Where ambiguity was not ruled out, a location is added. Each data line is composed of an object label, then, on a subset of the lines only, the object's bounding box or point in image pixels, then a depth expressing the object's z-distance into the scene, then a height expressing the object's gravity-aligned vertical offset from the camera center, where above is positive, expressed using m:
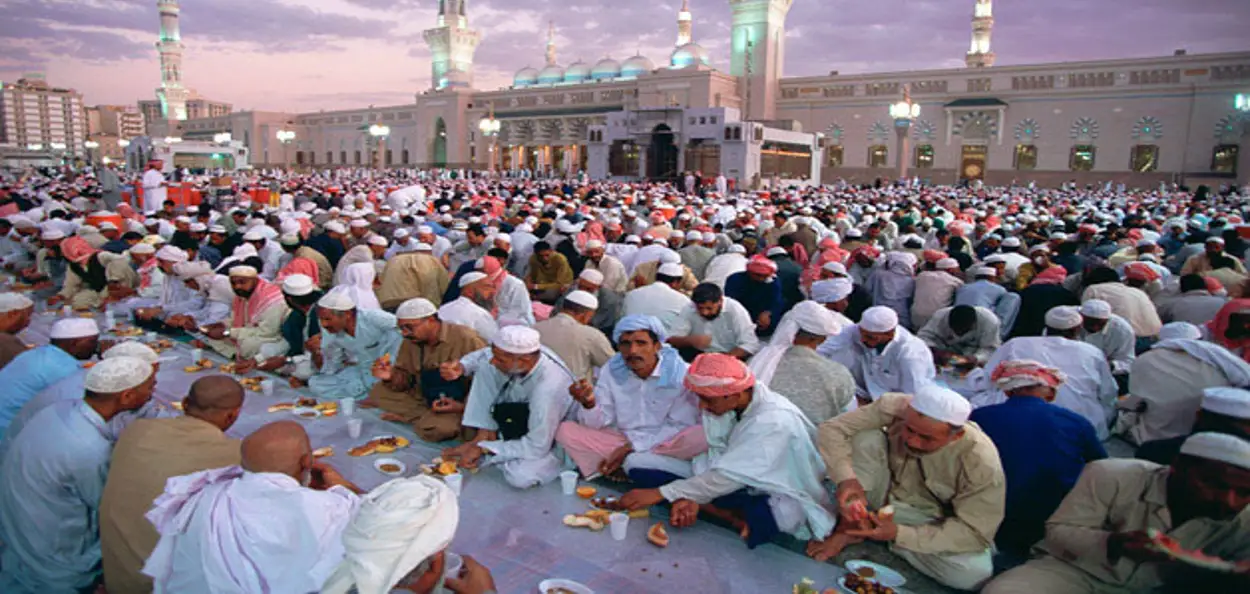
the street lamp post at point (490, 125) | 31.34 +3.03
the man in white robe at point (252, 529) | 1.98 -0.93
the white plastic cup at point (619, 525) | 2.94 -1.32
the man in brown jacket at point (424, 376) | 3.95 -1.04
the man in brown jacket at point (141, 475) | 2.30 -0.90
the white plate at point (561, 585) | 2.51 -1.35
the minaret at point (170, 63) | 57.44 +10.13
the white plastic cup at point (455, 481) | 3.25 -1.28
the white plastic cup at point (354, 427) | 3.98 -1.28
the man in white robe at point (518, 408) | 3.45 -1.05
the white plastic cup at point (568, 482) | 3.38 -1.32
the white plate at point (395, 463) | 3.58 -1.35
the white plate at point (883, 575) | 2.69 -1.39
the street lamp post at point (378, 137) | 34.34 +3.00
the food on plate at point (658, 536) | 2.91 -1.35
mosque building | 27.25 +3.60
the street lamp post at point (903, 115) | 20.42 +2.45
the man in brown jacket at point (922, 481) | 2.55 -1.03
